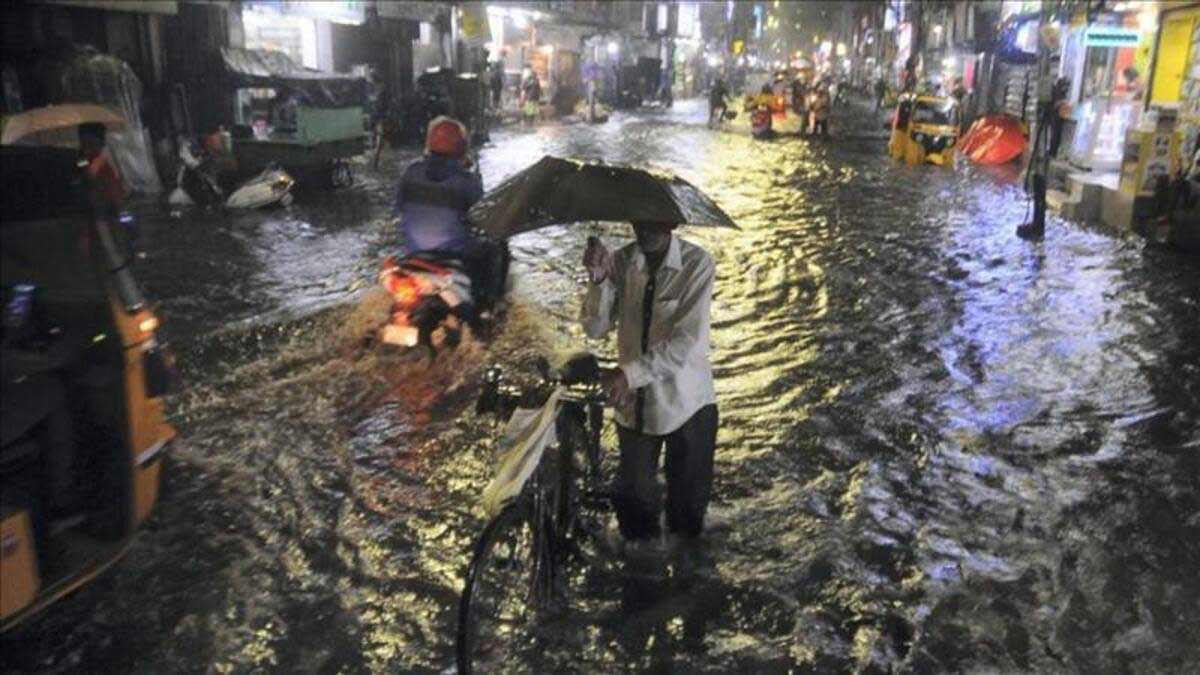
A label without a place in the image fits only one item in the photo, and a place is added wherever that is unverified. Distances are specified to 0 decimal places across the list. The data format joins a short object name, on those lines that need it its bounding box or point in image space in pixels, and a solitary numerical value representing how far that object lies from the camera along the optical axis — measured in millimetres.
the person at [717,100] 36250
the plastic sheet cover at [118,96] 15133
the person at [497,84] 34188
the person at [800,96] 37519
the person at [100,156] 9648
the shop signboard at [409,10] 27125
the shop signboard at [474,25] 31688
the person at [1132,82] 19797
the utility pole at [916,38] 51581
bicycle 4074
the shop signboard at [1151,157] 14125
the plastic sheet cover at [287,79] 17344
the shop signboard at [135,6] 15352
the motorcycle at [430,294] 7785
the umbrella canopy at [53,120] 9547
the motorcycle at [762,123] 31344
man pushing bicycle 4215
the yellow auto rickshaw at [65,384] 3814
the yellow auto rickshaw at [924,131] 24142
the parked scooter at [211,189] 15023
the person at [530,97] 35594
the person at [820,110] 32938
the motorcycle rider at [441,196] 7707
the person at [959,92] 30922
